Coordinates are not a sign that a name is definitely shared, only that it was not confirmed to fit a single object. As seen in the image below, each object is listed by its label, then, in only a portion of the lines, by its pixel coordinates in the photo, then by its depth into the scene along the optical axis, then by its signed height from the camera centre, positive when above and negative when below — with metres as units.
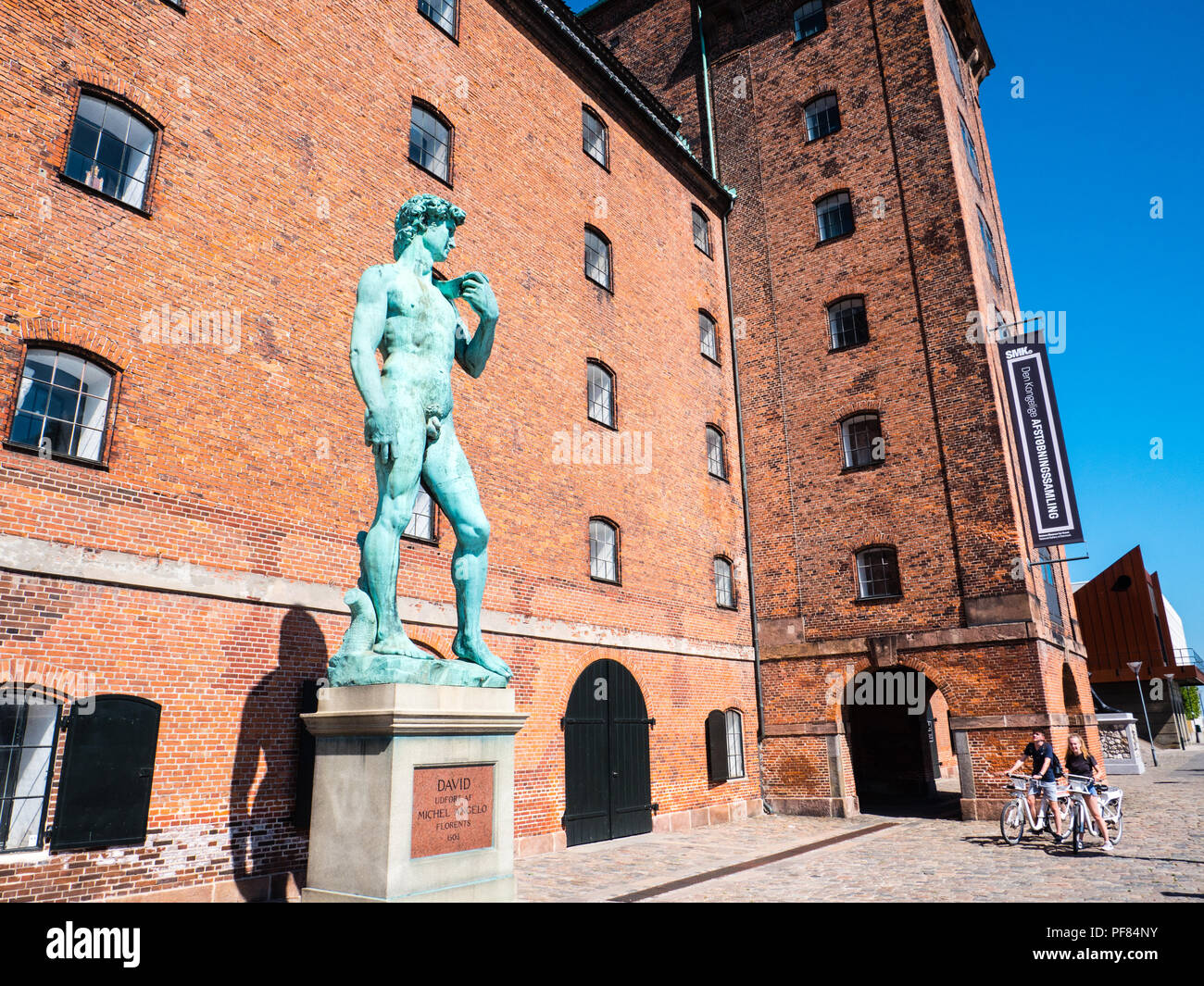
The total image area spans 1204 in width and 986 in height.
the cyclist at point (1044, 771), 12.37 -0.87
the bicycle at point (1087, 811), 11.30 -1.34
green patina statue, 5.91 +2.18
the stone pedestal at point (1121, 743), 27.58 -1.00
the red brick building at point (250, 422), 7.88 +3.78
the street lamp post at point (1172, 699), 41.64 +0.73
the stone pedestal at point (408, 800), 5.14 -0.49
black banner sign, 16.70 +5.57
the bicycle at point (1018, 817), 12.72 -1.57
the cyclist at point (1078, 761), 12.80 -0.72
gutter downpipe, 18.84 +8.22
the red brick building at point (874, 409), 16.41 +6.92
